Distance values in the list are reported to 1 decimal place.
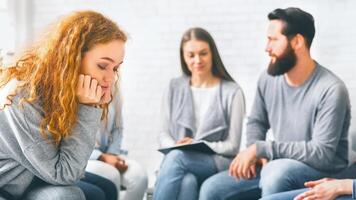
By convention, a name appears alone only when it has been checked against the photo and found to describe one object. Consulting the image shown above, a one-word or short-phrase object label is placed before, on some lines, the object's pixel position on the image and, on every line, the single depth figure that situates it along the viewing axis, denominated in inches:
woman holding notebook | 165.1
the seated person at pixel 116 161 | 151.6
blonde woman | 98.9
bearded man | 139.0
